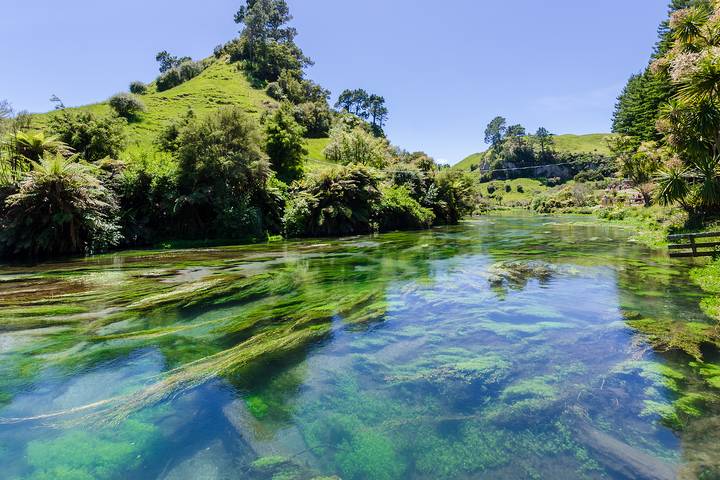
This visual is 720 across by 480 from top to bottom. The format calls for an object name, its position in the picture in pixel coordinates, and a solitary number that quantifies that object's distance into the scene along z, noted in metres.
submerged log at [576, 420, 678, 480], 3.00
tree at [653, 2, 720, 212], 10.77
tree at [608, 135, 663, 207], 31.53
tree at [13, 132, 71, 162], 19.28
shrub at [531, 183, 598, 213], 71.12
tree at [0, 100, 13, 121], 22.98
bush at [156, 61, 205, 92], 79.31
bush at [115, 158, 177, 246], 22.12
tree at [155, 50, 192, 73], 109.50
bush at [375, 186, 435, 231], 32.12
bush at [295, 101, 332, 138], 66.94
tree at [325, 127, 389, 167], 39.88
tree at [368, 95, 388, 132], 105.81
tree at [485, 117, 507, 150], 156.80
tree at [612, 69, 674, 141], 40.64
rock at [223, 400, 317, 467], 3.34
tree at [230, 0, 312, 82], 84.69
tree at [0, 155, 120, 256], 16.62
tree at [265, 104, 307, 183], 35.00
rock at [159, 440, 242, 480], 3.10
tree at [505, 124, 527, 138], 148.62
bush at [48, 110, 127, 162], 26.62
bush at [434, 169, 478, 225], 39.59
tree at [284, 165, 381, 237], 26.67
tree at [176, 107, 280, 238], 22.59
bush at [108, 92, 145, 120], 51.44
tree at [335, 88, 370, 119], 107.06
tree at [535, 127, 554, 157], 128.25
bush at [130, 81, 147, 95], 76.62
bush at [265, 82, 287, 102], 75.12
